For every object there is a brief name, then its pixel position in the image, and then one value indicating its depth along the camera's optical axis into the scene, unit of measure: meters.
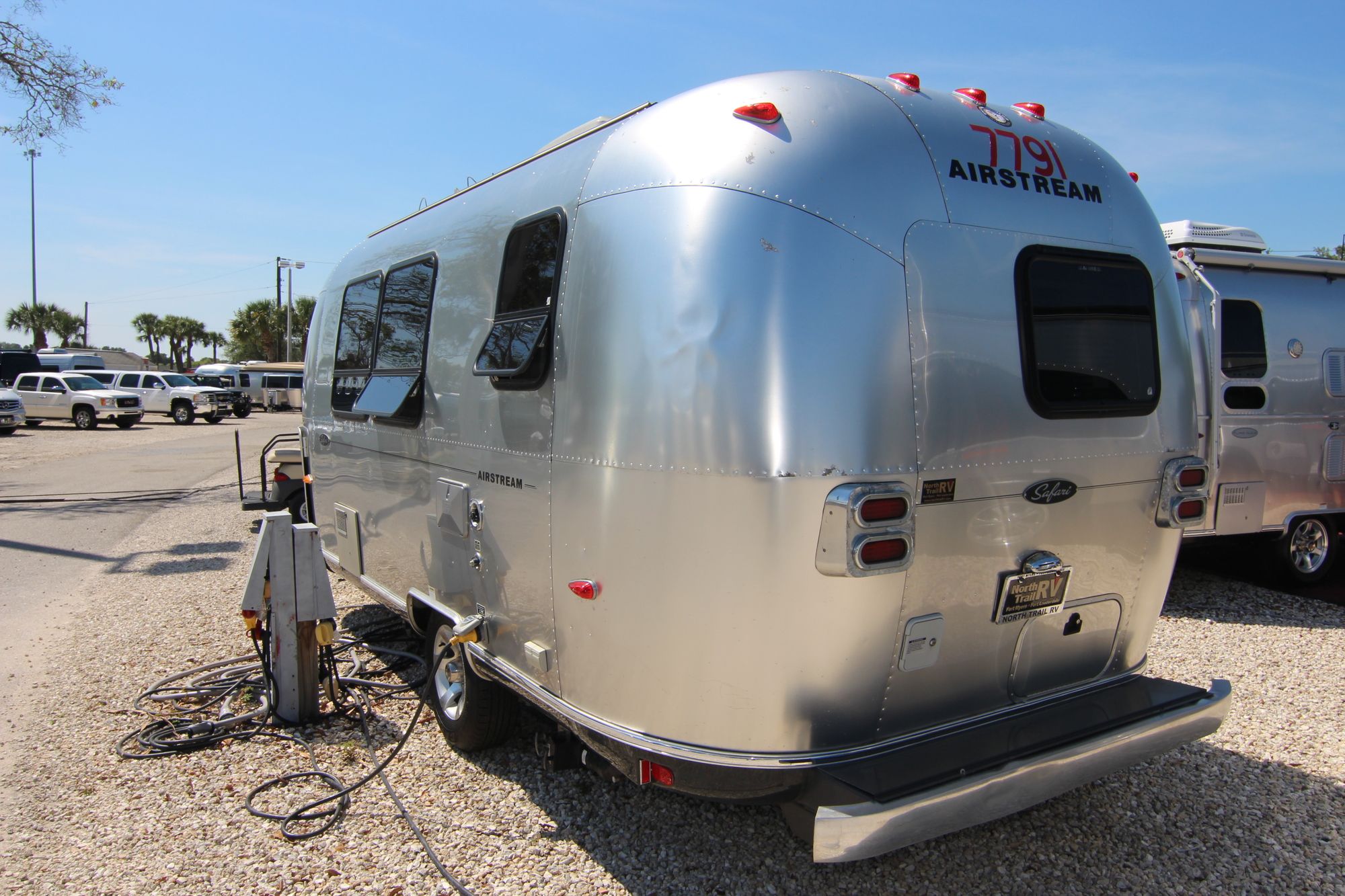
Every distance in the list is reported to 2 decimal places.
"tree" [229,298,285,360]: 67.88
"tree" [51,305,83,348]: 74.94
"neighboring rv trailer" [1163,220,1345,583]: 6.94
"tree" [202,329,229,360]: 94.12
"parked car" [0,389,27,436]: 25.58
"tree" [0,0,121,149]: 16.14
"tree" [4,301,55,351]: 71.69
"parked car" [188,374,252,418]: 35.00
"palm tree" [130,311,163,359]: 83.25
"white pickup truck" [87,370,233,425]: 32.22
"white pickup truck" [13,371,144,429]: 28.66
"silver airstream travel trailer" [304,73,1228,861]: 2.71
